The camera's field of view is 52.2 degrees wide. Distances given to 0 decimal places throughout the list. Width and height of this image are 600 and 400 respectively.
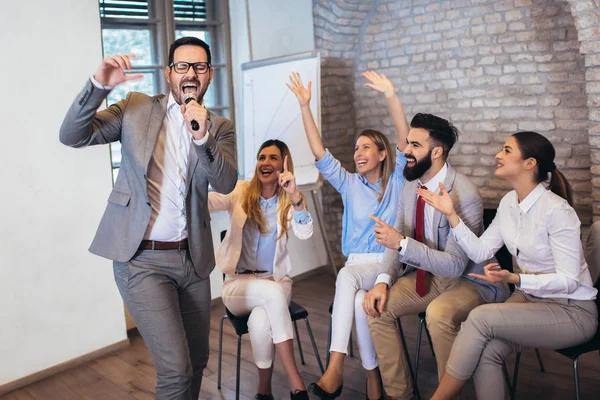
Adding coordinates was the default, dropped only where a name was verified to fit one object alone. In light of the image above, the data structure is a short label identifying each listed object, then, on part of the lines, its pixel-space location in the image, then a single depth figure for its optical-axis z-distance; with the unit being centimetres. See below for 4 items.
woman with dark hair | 242
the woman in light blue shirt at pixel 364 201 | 298
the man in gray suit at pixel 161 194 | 211
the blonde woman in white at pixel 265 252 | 290
